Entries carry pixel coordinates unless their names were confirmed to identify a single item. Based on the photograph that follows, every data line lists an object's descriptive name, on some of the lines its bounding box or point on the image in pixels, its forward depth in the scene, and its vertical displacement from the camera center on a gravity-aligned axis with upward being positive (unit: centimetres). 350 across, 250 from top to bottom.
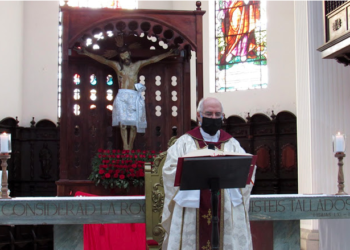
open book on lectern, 361 -14
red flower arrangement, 761 -29
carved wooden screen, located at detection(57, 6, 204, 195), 823 +112
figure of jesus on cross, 834 +83
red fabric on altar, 620 -101
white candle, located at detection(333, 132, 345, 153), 489 +3
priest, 430 -53
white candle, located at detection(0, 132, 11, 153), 465 +6
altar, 471 -56
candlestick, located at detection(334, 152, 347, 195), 491 -27
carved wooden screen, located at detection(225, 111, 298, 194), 1162 -1
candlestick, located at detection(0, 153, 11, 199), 464 -27
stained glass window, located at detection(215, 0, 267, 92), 1325 +255
